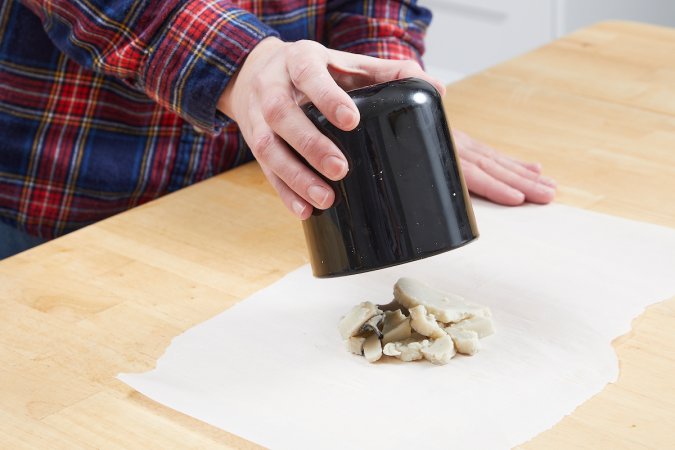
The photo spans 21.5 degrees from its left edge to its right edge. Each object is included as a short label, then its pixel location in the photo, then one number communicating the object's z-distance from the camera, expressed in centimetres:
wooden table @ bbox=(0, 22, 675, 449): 91
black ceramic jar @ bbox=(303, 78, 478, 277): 93
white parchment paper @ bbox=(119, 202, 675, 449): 91
